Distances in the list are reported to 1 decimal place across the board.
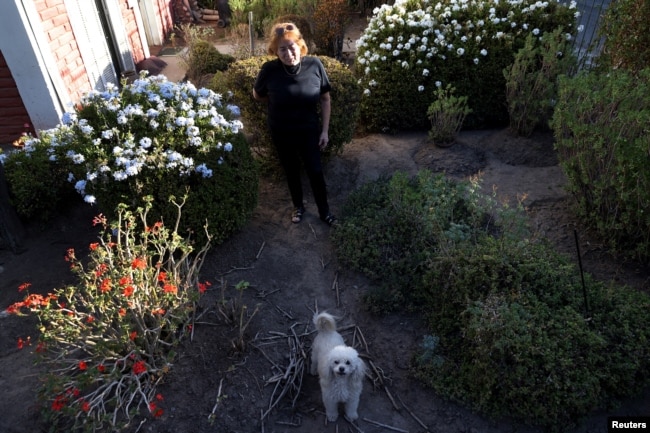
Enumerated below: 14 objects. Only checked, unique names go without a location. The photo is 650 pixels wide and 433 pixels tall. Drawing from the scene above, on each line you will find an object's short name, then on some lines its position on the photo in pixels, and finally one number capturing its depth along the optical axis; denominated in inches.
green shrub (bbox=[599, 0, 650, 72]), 188.5
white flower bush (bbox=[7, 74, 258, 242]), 138.1
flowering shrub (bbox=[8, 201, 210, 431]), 100.9
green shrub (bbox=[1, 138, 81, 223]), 169.7
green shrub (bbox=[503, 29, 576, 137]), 207.6
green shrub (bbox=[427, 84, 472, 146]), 215.0
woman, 146.2
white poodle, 102.7
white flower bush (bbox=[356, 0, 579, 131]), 232.7
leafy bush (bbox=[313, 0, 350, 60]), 332.2
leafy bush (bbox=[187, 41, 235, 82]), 313.7
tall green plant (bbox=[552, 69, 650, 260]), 134.8
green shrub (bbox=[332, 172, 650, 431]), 105.2
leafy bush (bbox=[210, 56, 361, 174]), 193.0
